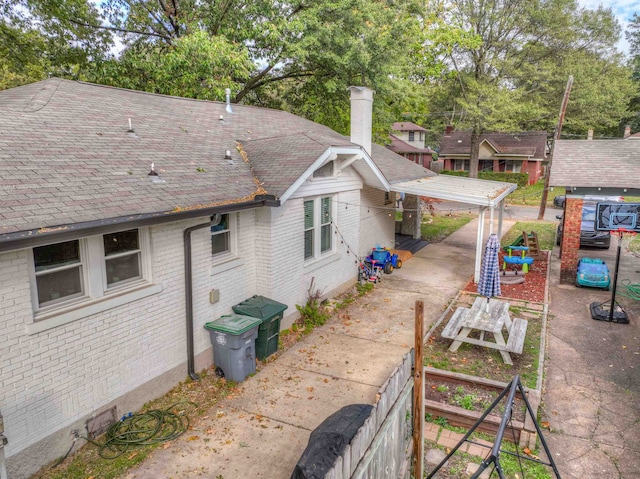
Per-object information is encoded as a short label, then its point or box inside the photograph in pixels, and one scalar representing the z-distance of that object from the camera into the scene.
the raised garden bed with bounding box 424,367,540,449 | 6.26
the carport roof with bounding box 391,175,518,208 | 13.05
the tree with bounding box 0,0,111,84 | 16.77
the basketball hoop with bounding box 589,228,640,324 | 10.44
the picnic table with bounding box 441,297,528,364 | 8.36
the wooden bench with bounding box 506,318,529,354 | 8.20
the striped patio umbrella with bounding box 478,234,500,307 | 10.30
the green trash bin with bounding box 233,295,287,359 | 8.40
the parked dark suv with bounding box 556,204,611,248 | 17.98
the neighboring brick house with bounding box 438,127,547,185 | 43.84
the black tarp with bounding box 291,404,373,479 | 4.45
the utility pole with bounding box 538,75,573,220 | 23.76
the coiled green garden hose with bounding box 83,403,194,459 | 5.96
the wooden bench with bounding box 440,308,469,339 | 8.80
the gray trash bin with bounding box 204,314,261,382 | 7.62
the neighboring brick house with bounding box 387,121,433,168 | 50.82
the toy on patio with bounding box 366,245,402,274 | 14.78
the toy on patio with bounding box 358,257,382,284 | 13.74
